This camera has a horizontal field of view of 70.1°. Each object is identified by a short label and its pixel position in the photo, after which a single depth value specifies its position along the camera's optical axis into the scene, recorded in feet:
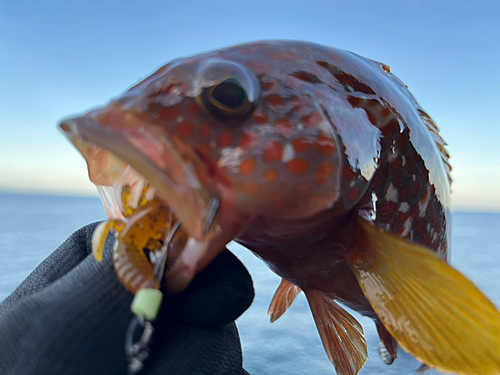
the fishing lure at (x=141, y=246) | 0.36
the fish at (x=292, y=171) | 0.35
